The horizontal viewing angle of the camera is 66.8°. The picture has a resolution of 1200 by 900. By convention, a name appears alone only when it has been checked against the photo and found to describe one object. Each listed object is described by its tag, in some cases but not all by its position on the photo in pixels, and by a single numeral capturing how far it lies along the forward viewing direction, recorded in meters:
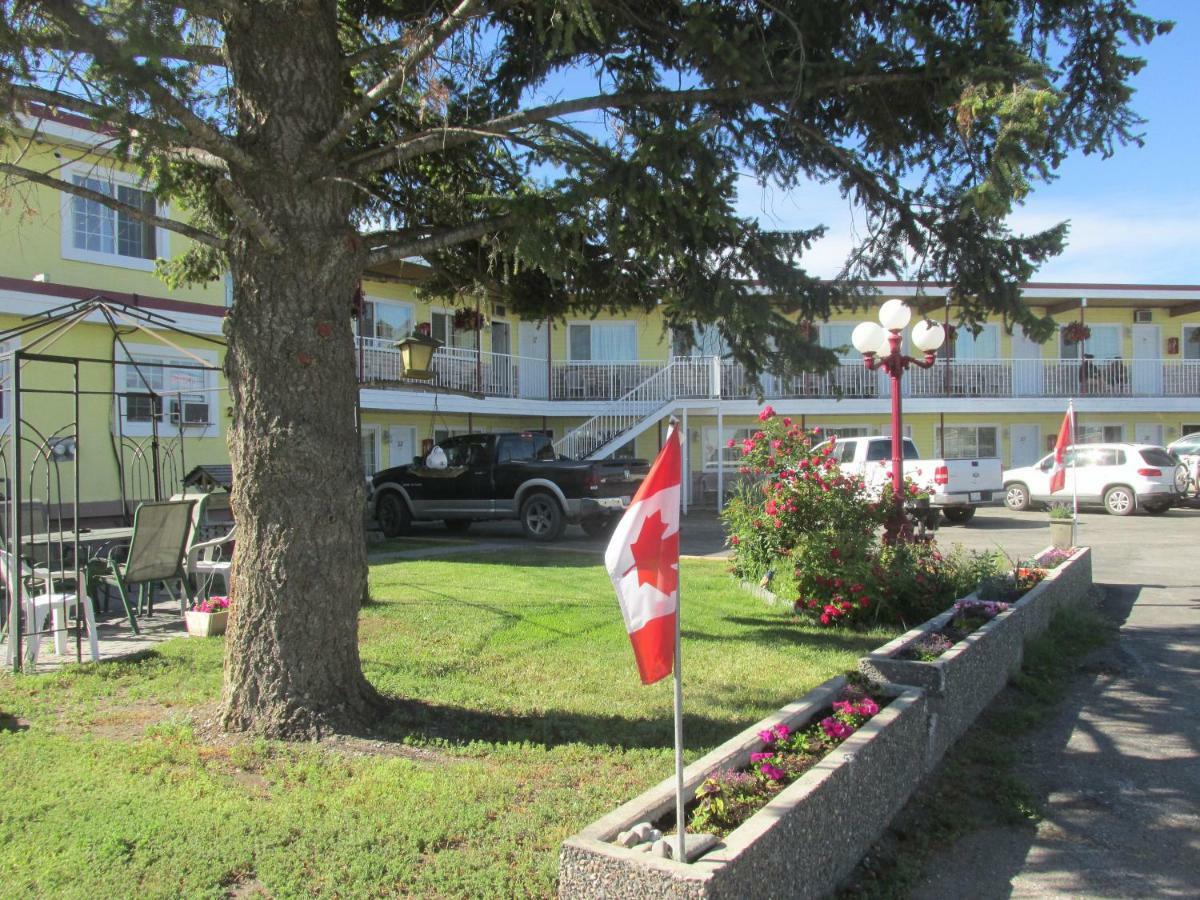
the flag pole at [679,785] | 2.94
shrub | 8.45
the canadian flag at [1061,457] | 12.16
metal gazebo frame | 6.38
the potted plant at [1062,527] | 12.95
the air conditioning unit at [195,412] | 14.59
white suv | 20.98
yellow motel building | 12.70
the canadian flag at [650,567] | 3.16
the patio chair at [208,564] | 8.64
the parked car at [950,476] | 18.50
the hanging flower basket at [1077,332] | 25.86
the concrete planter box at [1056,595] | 7.88
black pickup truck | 15.71
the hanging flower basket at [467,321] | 10.74
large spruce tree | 4.99
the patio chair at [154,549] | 7.56
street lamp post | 9.73
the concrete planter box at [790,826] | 2.89
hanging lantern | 9.59
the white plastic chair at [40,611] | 6.56
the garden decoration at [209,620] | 7.70
